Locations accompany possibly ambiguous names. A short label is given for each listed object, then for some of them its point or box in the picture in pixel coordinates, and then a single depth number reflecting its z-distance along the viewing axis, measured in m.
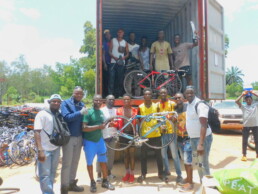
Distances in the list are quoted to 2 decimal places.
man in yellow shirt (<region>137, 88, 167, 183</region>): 5.03
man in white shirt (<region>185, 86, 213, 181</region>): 3.69
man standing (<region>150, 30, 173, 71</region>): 6.77
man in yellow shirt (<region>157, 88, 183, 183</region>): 4.85
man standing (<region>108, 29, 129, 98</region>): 6.64
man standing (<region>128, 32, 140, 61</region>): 7.04
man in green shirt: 4.46
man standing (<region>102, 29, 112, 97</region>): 6.85
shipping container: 6.27
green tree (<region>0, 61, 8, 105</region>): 59.46
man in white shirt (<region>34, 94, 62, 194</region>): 3.62
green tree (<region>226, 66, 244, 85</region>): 70.68
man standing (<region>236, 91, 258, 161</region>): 6.60
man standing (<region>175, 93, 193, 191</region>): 4.45
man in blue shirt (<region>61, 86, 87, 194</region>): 4.16
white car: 10.89
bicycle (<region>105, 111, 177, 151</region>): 4.95
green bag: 1.86
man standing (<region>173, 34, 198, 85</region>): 6.66
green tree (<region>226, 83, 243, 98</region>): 62.75
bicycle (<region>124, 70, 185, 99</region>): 6.58
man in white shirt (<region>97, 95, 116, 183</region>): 5.10
